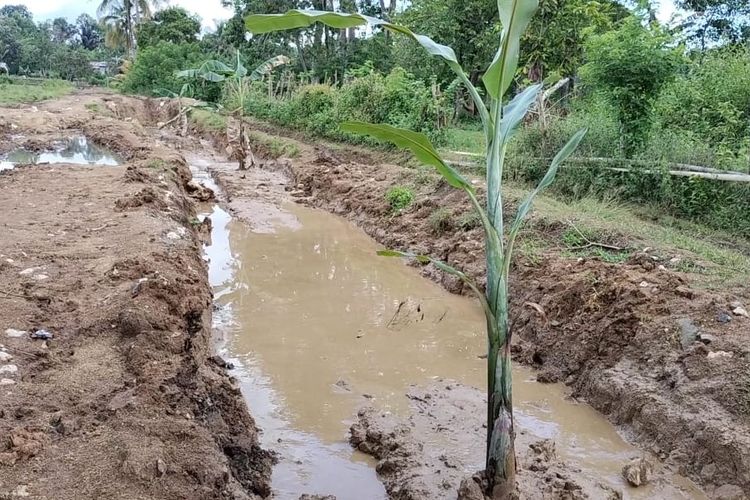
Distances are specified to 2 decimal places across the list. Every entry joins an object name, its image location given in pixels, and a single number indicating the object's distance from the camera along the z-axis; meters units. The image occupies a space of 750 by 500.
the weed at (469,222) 7.96
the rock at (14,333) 4.07
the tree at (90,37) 57.66
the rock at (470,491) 3.06
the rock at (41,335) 4.15
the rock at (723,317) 4.48
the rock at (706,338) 4.34
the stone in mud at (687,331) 4.49
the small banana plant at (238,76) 14.66
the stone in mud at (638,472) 3.78
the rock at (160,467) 2.86
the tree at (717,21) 14.52
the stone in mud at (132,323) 4.21
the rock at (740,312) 4.55
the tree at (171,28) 33.06
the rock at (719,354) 4.17
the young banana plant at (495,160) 2.61
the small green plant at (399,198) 9.62
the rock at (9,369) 3.59
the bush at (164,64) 29.33
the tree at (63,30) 59.24
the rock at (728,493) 3.55
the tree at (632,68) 7.81
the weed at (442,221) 8.33
